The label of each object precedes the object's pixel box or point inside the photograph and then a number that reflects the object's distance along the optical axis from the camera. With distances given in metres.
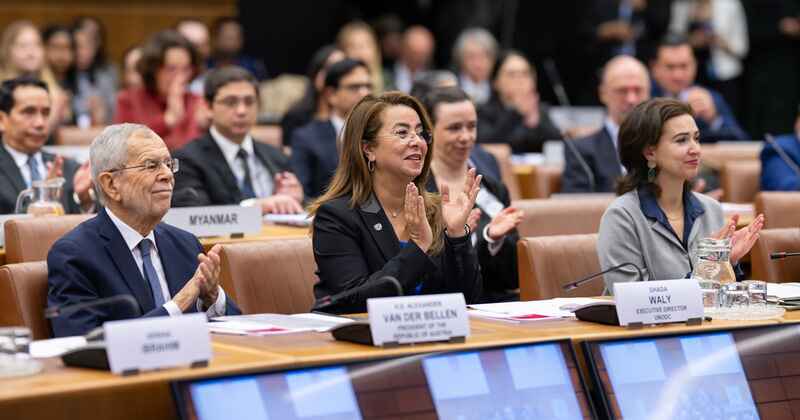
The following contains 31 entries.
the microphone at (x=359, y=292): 7.11
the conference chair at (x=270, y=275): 8.09
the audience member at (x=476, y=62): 21.64
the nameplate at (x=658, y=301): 6.27
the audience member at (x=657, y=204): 8.55
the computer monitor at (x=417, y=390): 5.05
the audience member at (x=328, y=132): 13.37
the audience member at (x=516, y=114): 18.37
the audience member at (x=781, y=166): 13.05
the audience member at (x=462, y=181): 9.86
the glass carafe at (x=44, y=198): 10.20
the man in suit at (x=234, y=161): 11.72
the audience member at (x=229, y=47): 22.45
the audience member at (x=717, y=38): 22.06
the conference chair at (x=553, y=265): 8.59
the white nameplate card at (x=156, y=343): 5.01
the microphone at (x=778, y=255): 7.89
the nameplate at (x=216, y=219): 9.67
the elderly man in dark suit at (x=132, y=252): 6.85
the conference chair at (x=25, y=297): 7.07
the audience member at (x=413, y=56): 22.81
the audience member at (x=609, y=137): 13.48
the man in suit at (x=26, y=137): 11.41
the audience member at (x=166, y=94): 16.03
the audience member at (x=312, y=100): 16.35
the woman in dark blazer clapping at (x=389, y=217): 7.50
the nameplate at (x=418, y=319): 5.64
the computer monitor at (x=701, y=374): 5.85
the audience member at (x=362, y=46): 20.16
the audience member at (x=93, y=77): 20.25
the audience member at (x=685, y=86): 17.81
